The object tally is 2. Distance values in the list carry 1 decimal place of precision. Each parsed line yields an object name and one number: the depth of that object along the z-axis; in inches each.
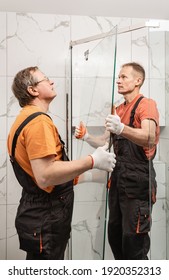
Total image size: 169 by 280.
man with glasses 50.6
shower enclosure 62.9
